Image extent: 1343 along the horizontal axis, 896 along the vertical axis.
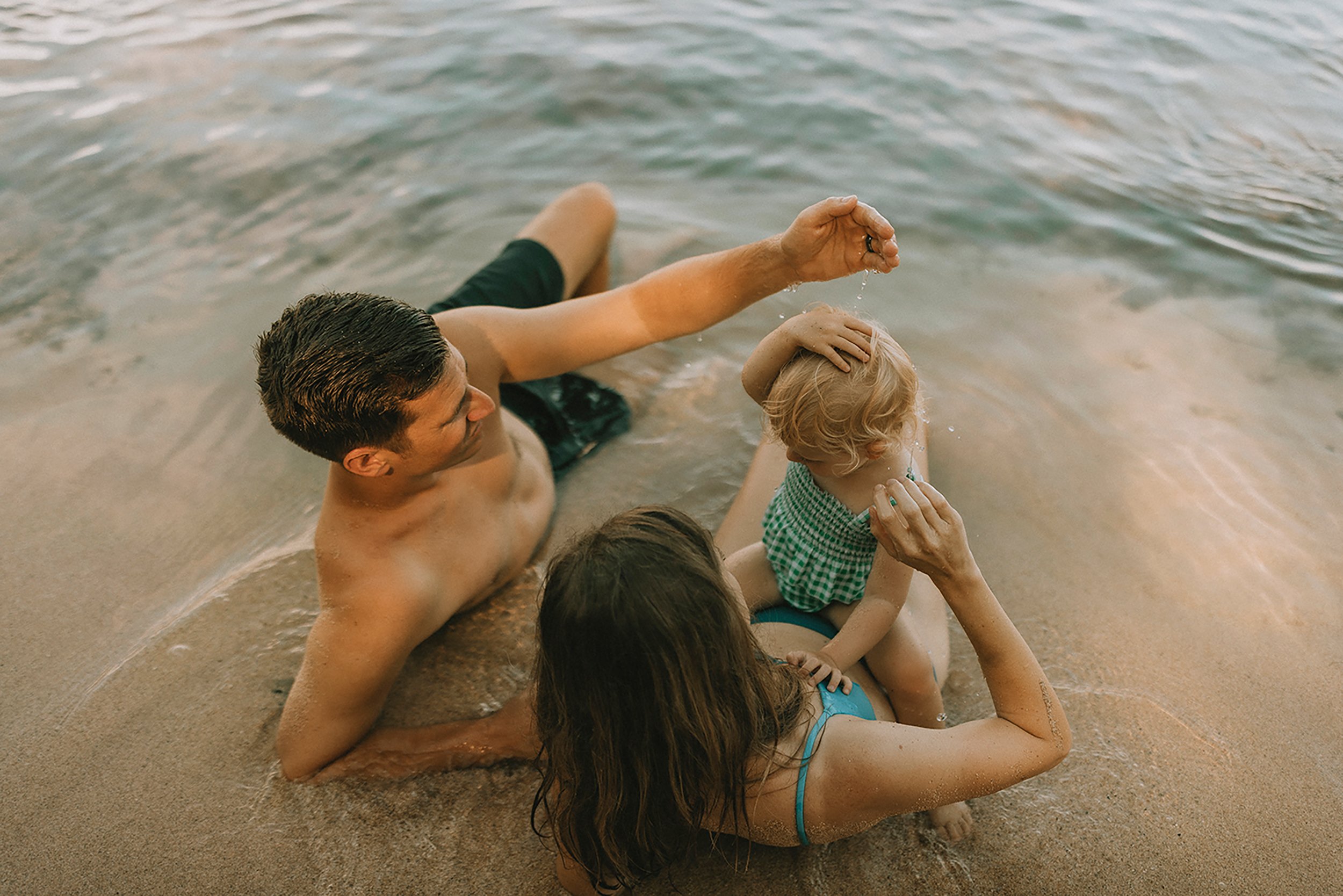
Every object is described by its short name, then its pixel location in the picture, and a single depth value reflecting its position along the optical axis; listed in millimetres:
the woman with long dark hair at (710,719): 1590
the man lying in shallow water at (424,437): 2256
